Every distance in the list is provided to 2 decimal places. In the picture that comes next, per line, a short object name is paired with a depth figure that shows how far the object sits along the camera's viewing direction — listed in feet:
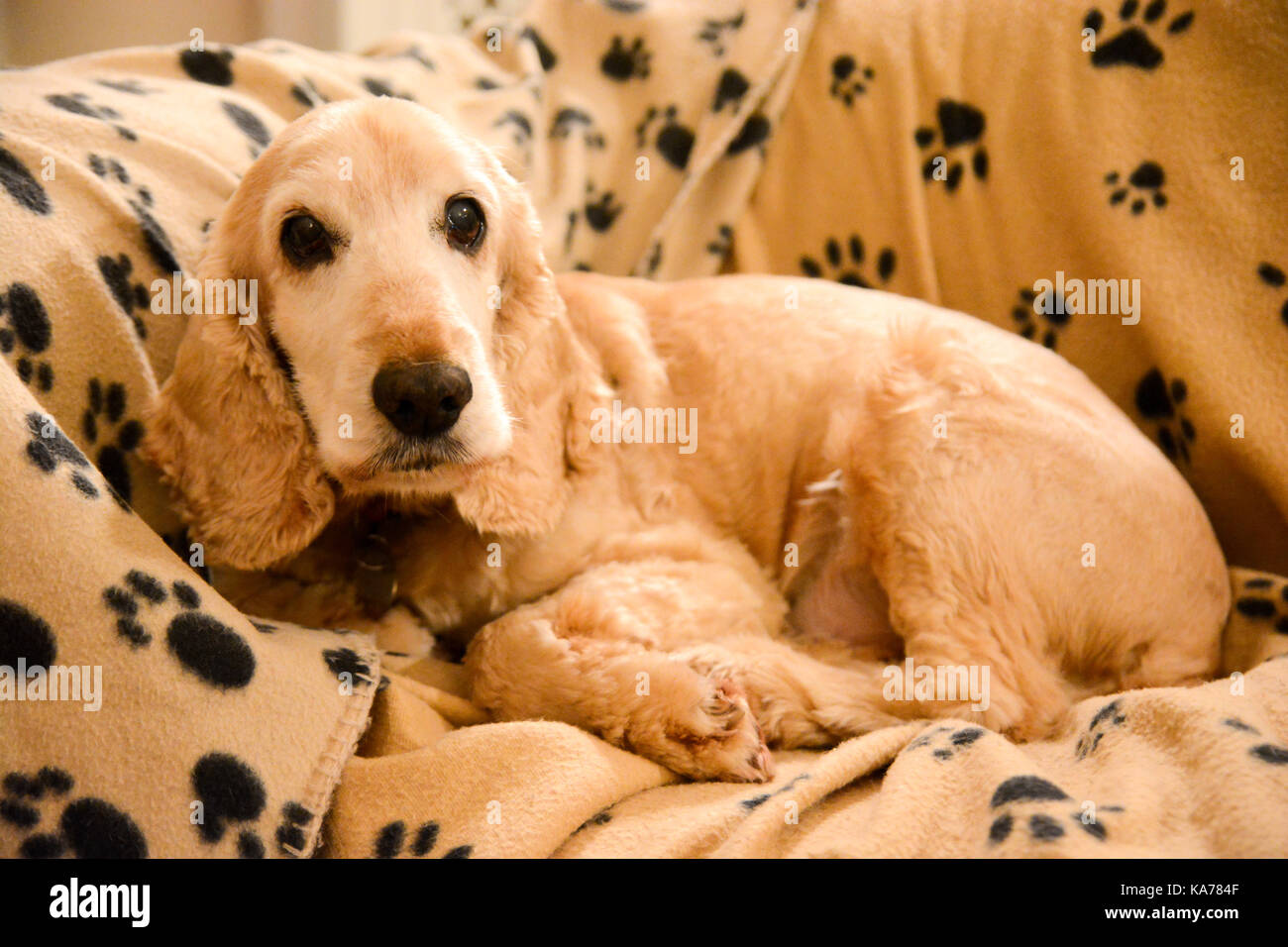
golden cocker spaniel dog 2.90
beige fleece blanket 2.64
